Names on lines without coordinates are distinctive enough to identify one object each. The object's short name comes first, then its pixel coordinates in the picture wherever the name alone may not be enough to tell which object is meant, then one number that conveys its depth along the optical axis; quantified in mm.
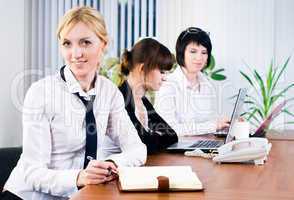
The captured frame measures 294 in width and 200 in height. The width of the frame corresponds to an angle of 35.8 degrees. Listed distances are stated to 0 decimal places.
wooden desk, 1336
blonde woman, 1708
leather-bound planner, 1377
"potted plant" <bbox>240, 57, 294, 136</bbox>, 4707
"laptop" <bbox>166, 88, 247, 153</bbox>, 2186
